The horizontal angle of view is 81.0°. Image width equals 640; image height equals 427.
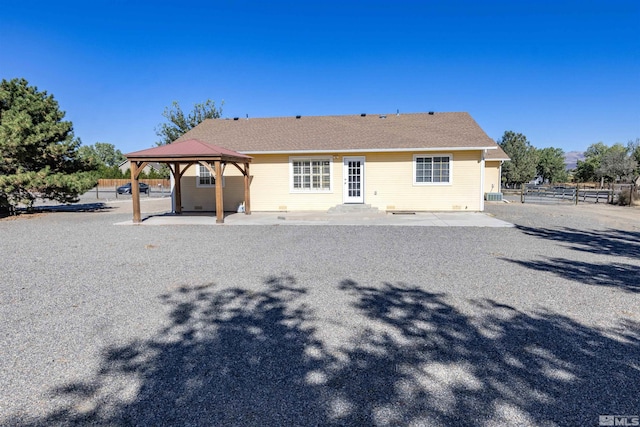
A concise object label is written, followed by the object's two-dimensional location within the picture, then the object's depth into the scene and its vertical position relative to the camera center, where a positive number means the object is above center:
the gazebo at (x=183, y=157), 11.66 +1.08
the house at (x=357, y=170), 14.65 +0.73
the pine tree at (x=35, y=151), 13.16 +1.62
